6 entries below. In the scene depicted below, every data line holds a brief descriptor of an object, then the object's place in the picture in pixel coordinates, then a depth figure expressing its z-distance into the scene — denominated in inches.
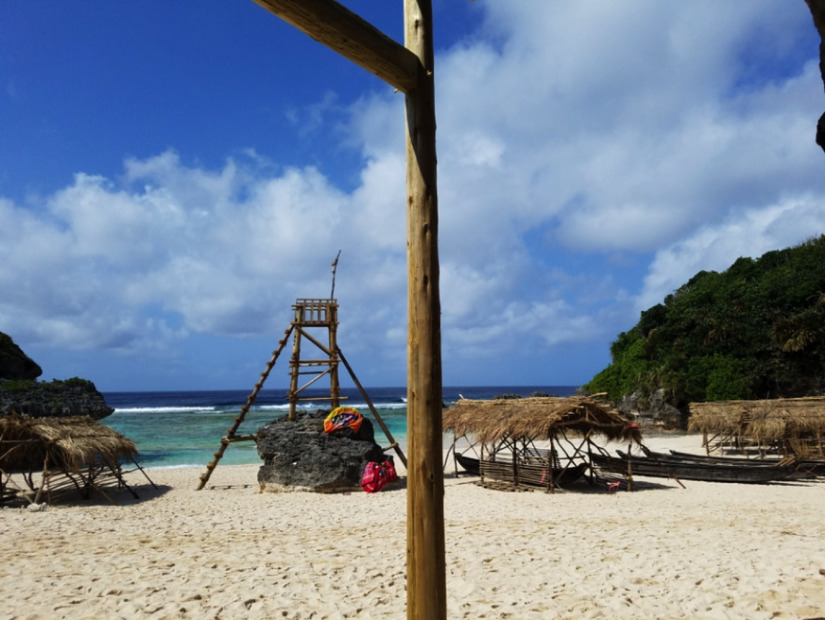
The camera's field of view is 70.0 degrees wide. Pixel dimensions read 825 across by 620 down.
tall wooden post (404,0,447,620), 124.9
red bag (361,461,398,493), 574.9
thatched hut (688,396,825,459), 709.0
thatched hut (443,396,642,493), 553.6
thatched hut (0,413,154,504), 517.3
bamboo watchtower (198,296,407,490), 652.1
